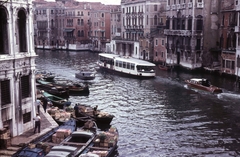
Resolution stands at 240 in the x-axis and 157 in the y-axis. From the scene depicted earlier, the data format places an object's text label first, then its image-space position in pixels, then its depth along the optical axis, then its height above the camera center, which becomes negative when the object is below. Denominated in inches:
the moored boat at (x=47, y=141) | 713.6 -224.7
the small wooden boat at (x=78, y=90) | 1558.8 -218.5
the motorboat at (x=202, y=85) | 1488.4 -203.3
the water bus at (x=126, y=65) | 1946.4 -148.9
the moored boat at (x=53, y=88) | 1494.8 -210.5
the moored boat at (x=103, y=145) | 761.6 -240.3
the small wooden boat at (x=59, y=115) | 1011.3 -222.0
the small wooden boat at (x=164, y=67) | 2190.0 -170.0
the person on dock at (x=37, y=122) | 840.9 -194.9
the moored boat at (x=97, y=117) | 1058.1 -230.1
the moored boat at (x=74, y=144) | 711.1 -228.4
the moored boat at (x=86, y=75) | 1894.2 -186.6
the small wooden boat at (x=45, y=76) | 1844.5 -186.7
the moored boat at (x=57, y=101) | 1266.0 -223.2
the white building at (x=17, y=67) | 778.8 -59.3
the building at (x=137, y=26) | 2765.7 +122.2
